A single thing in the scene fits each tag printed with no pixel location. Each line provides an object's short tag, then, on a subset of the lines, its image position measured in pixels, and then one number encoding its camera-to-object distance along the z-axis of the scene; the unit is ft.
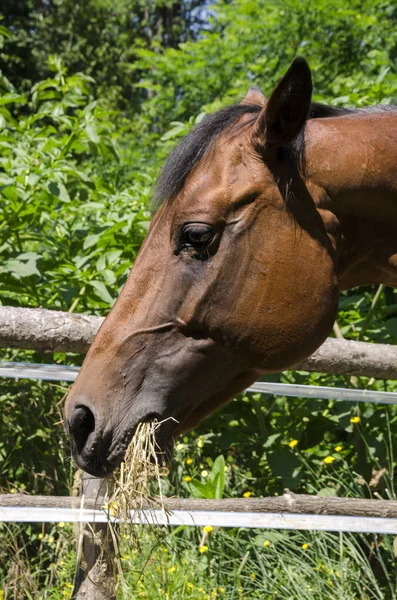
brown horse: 6.80
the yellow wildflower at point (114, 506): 7.18
